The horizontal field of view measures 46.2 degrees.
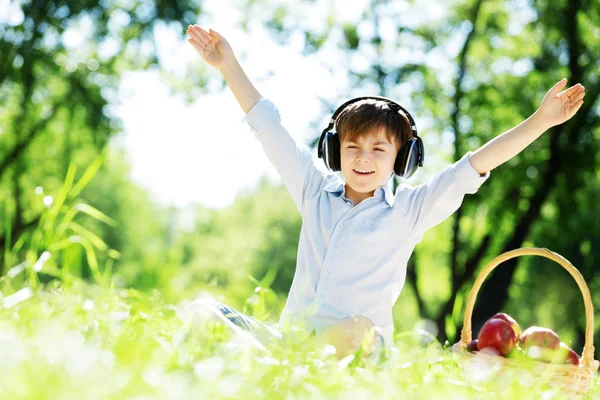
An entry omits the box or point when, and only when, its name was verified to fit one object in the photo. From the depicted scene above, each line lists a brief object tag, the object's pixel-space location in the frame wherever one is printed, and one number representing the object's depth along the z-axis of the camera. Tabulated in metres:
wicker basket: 2.70
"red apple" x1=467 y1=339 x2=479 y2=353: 3.35
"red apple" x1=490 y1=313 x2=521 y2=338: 3.41
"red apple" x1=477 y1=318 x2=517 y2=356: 3.24
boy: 2.80
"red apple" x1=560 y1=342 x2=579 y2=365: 3.16
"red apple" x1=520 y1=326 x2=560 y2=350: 3.27
